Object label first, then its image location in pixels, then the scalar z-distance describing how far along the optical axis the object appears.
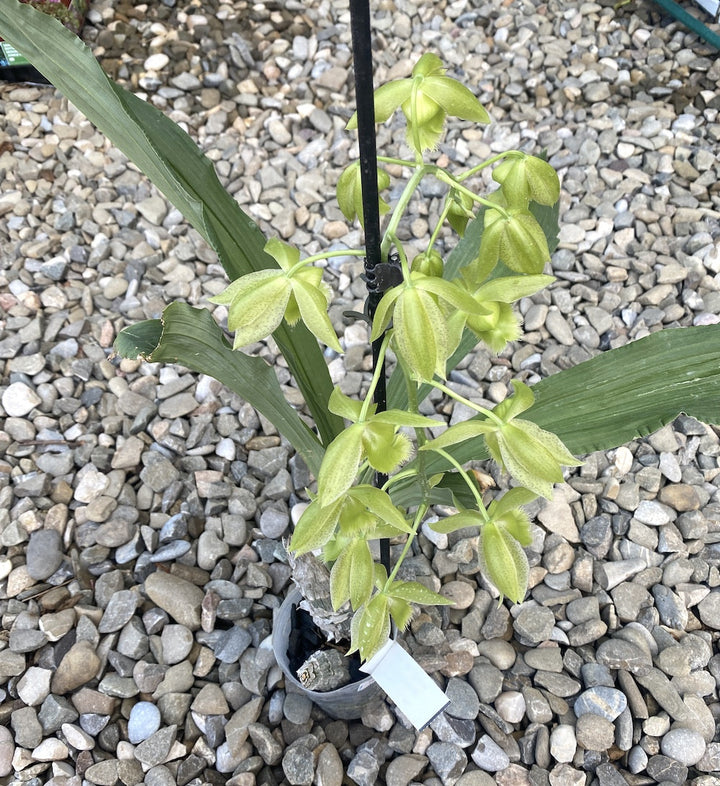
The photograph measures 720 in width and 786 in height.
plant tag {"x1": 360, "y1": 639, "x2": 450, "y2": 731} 0.79
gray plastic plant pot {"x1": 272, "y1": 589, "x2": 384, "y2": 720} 0.96
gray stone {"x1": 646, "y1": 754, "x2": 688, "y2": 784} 1.01
